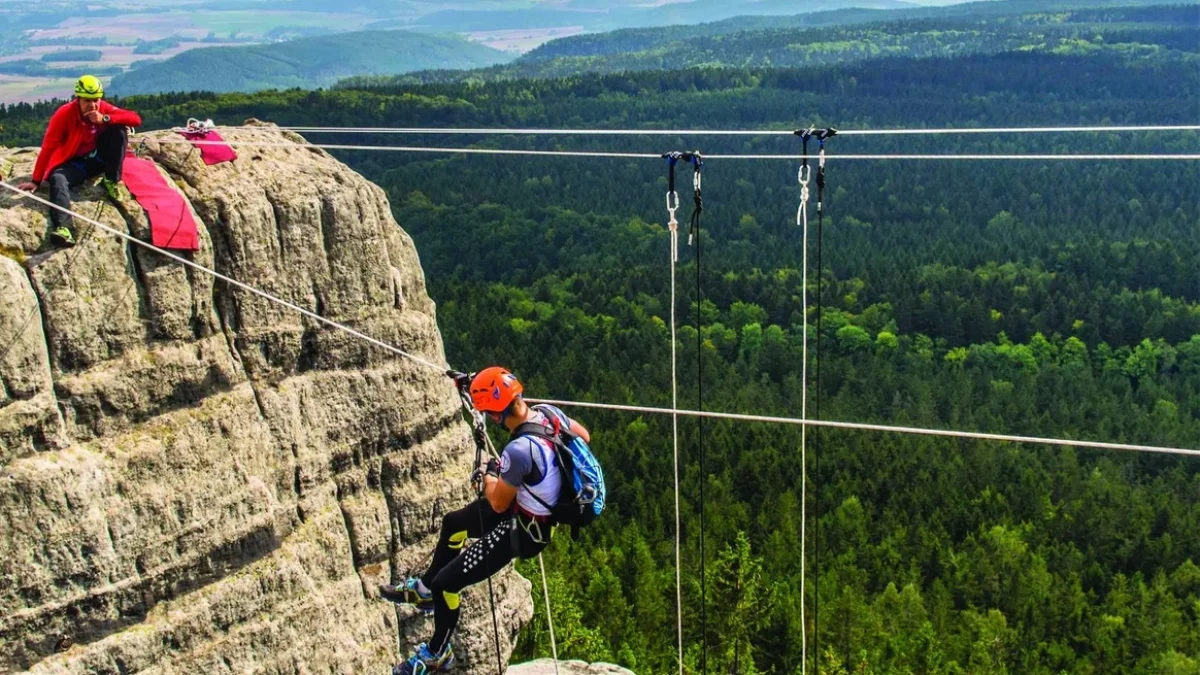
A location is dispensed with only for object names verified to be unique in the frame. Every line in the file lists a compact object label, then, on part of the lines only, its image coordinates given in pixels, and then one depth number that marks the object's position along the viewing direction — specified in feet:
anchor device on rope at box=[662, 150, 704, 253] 49.52
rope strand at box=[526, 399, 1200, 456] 45.06
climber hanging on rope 45.11
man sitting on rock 49.01
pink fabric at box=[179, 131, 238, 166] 52.95
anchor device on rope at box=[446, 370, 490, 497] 47.34
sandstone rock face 45.52
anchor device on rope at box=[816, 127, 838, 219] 49.62
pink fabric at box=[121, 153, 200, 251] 48.80
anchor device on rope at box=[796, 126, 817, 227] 50.80
